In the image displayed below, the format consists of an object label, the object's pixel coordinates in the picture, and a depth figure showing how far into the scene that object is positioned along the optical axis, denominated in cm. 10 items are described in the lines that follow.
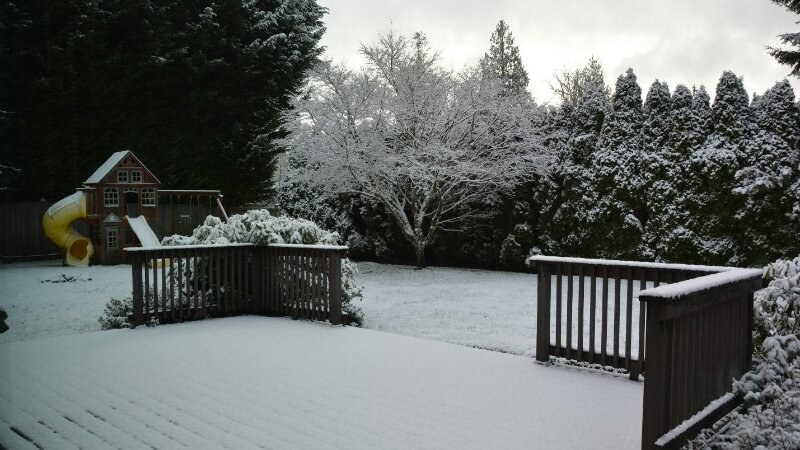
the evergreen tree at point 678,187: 1130
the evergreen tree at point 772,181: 1017
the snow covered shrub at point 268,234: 746
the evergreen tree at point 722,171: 1077
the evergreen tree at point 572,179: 1273
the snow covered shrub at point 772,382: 338
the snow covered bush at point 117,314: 684
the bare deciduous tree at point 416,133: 1300
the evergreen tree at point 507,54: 3478
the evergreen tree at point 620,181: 1206
